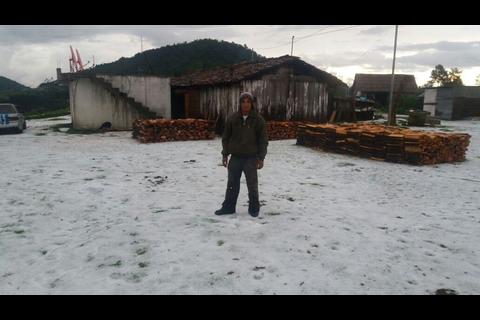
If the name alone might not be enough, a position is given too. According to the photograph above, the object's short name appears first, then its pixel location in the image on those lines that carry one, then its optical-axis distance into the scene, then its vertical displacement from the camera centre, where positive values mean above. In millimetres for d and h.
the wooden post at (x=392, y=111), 22250 +427
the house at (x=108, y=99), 18250 +651
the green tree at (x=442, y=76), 64344 +8273
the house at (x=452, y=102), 32219 +1604
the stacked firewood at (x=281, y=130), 16047 -709
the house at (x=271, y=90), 16422 +1216
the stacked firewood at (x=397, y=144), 9875 -802
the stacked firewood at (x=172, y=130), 14305 -761
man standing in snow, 5172 -493
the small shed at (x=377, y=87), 48750 +4281
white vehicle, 16703 -470
